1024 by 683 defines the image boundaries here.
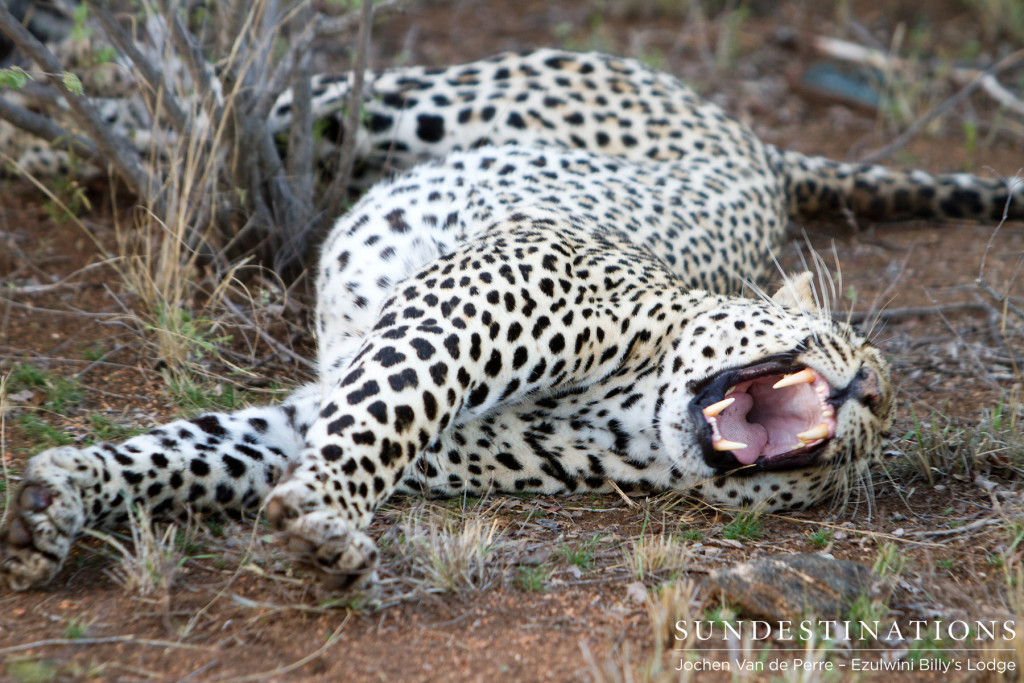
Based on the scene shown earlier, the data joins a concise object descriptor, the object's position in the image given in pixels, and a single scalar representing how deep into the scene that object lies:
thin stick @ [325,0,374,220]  9.55
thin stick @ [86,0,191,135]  8.94
